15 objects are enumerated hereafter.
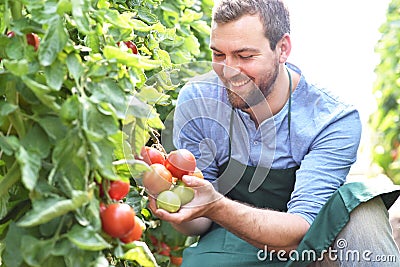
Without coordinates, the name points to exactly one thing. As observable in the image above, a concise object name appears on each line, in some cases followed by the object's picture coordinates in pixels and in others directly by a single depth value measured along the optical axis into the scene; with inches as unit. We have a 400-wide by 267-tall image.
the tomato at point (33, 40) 78.9
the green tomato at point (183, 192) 90.8
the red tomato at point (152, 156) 89.9
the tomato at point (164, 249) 111.6
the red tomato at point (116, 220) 76.3
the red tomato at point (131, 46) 90.3
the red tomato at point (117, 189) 78.7
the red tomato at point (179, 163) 91.2
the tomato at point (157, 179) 88.8
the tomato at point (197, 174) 93.5
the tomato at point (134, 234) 78.1
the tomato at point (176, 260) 113.5
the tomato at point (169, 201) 90.1
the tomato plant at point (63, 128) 73.8
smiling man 104.8
